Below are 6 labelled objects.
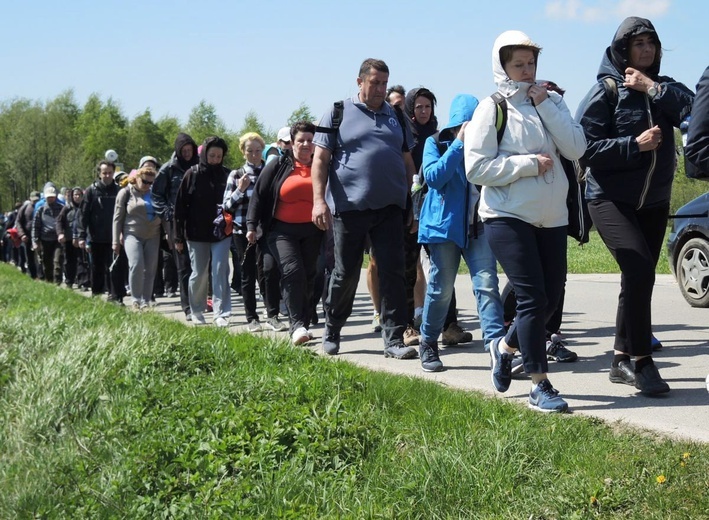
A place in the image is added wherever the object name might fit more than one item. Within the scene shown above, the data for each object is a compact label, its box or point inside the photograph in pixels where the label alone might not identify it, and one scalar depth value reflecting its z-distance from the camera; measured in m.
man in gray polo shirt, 8.20
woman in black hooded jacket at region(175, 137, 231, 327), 11.43
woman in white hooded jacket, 5.81
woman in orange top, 9.52
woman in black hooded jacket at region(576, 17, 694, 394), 6.14
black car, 10.96
